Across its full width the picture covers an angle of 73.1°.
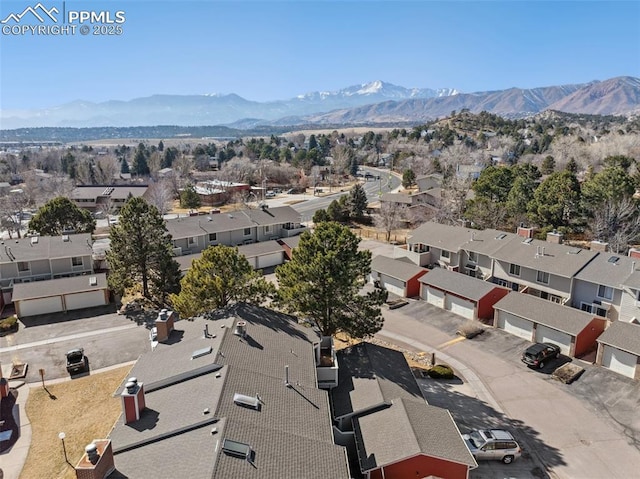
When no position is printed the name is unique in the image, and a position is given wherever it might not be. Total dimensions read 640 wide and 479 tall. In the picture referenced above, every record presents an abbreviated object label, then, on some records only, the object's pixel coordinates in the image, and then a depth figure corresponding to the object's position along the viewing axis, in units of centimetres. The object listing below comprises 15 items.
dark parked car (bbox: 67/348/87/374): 3070
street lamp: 2206
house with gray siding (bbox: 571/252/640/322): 3572
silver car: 2267
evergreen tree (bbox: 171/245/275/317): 3016
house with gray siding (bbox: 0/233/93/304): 4534
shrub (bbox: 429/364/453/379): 3098
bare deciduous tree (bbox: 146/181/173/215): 8579
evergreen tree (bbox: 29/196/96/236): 5422
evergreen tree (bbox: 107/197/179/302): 4041
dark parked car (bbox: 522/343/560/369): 3250
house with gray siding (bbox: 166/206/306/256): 5556
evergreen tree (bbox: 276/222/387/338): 2906
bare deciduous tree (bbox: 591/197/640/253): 5341
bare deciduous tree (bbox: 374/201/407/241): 6812
